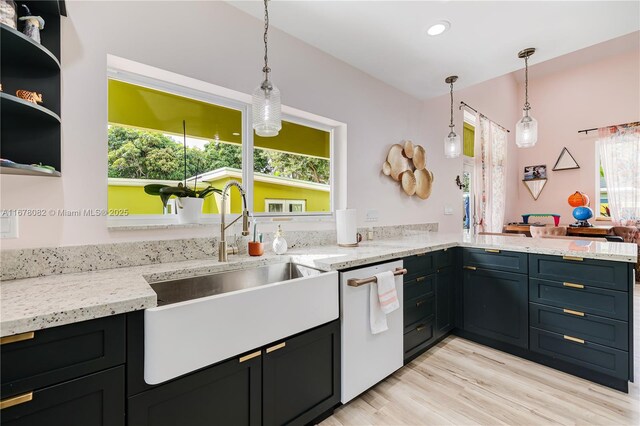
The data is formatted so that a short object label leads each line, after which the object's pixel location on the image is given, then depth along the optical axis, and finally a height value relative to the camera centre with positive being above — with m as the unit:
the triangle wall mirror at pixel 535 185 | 5.54 +0.54
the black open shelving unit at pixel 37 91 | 1.10 +0.52
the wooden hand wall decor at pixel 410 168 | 2.91 +0.48
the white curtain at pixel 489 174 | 4.41 +0.64
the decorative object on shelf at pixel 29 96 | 1.16 +0.50
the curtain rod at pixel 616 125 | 4.46 +1.43
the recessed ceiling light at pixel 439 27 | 1.97 +1.33
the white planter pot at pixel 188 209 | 1.65 +0.03
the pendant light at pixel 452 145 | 2.84 +0.69
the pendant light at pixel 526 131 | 2.49 +0.73
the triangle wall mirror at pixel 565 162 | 5.13 +0.94
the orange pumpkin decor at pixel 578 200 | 4.69 +0.21
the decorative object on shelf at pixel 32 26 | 1.15 +0.77
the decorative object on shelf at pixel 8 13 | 1.03 +0.75
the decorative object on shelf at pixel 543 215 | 4.96 -0.07
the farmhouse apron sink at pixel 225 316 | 0.97 -0.42
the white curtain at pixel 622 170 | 4.46 +0.69
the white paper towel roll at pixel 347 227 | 2.20 -0.11
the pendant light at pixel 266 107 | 1.49 +0.57
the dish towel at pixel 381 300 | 1.69 -0.53
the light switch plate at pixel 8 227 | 1.17 -0.05
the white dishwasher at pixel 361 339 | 1.57 -0.76
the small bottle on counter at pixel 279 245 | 1.82 -0.20
